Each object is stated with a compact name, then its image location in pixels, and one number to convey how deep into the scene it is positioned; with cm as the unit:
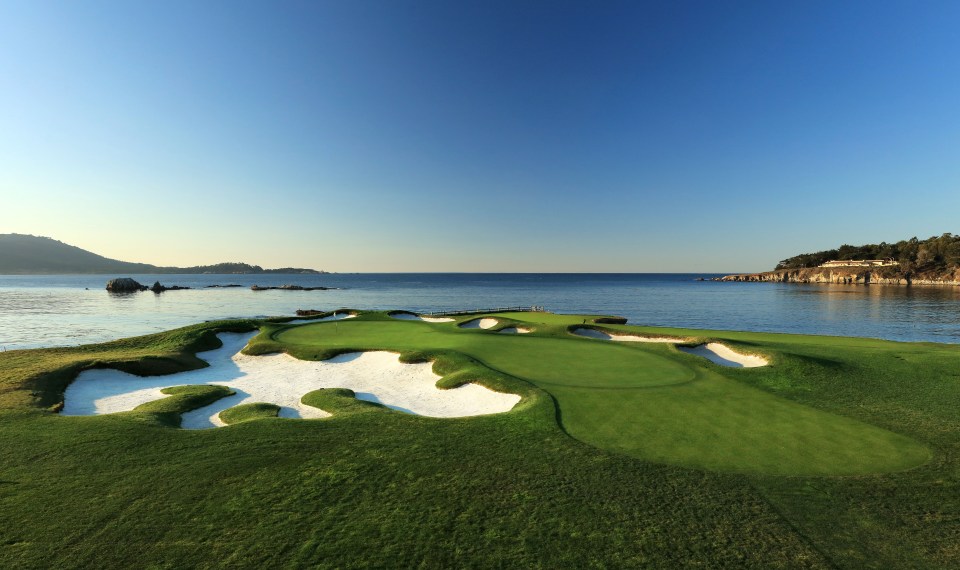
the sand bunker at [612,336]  3003
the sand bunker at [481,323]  4119
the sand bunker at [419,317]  4642
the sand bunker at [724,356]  2136
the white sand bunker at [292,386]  1567
